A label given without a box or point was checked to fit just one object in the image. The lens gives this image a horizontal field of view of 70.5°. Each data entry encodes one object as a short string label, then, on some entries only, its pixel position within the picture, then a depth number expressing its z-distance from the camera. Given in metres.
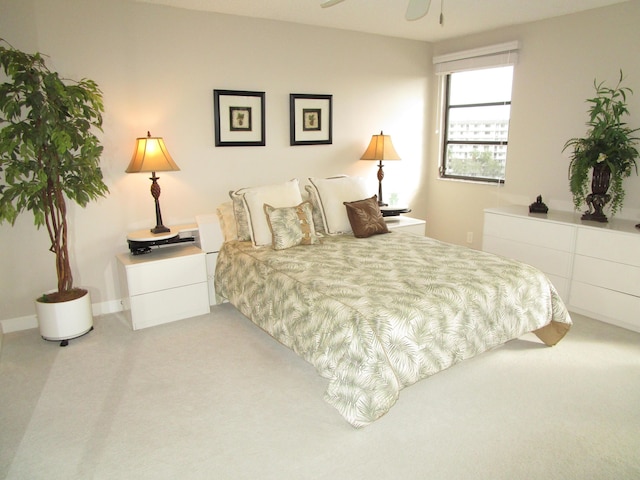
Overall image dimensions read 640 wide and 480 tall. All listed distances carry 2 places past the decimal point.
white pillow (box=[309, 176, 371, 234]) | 3.98
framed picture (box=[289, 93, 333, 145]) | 4.50
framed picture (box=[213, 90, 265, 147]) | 4.09
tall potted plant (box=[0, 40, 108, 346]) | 2.88
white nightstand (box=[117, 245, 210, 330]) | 3.47
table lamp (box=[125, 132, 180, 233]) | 3.55
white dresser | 3.37
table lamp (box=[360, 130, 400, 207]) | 4.76
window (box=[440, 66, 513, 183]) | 4.77
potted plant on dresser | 3.58
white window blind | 4.48
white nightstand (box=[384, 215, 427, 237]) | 4.39
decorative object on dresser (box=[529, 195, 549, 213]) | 4.20
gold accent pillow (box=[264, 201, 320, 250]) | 3.55
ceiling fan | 2.41
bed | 2.29
